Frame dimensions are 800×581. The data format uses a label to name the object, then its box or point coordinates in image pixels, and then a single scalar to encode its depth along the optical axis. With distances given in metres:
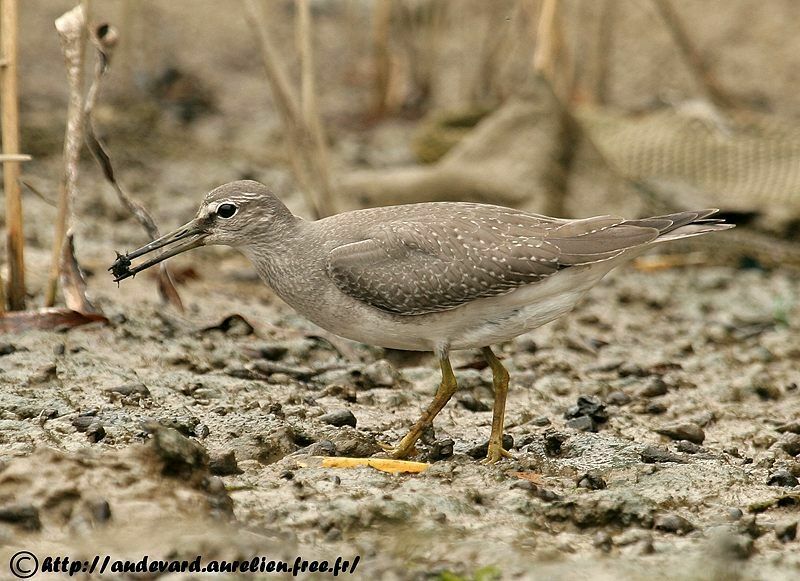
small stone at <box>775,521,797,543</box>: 9.98
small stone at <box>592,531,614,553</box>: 9.79
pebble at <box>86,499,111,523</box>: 9.23
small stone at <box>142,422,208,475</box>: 9.71
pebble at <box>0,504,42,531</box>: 9.10
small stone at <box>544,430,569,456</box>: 12.34
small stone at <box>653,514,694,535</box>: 10.14
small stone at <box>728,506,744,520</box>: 10.44
